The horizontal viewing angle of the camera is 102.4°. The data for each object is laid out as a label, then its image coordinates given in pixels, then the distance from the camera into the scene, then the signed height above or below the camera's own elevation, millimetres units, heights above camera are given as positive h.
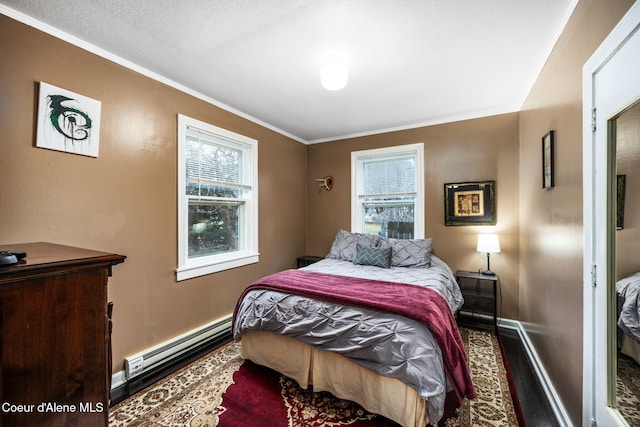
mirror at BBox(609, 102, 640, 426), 1017 -190
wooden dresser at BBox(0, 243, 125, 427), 767 -422
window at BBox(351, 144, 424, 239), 3604 +344
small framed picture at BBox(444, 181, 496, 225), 3150 +145
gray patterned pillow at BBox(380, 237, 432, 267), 3055 -465
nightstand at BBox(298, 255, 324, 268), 3981 -725
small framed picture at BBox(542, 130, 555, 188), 1848 +417
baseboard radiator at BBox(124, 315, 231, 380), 2078 -1248
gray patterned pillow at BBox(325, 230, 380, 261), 3471 -400
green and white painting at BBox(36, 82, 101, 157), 1714 +646
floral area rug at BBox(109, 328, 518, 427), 1659 -1338
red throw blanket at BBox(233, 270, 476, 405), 1614 -620
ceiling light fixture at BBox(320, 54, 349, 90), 2006 +1110
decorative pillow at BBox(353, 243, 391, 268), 3088 -518
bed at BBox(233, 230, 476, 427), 1538 -847
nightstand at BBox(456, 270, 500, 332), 2977 -1006
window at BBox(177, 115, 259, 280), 2582 +166
